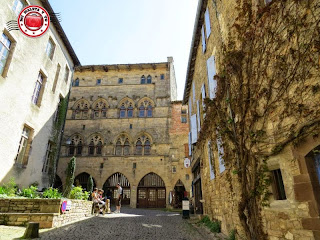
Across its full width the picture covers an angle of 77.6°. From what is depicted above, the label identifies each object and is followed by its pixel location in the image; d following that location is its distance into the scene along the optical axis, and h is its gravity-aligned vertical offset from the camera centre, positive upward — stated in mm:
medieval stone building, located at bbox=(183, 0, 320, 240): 3012 +1348
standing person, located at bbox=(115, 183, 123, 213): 12031 -203
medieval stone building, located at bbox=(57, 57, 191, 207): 18859 +5931
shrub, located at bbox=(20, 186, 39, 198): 7786 +29
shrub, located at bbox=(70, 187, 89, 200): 9118 -6
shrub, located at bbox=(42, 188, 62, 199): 7535 -6
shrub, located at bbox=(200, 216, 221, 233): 5949 -945
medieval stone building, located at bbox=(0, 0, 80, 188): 8156 +4408
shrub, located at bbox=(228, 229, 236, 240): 4538 -881
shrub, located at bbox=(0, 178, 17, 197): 7157 +174
